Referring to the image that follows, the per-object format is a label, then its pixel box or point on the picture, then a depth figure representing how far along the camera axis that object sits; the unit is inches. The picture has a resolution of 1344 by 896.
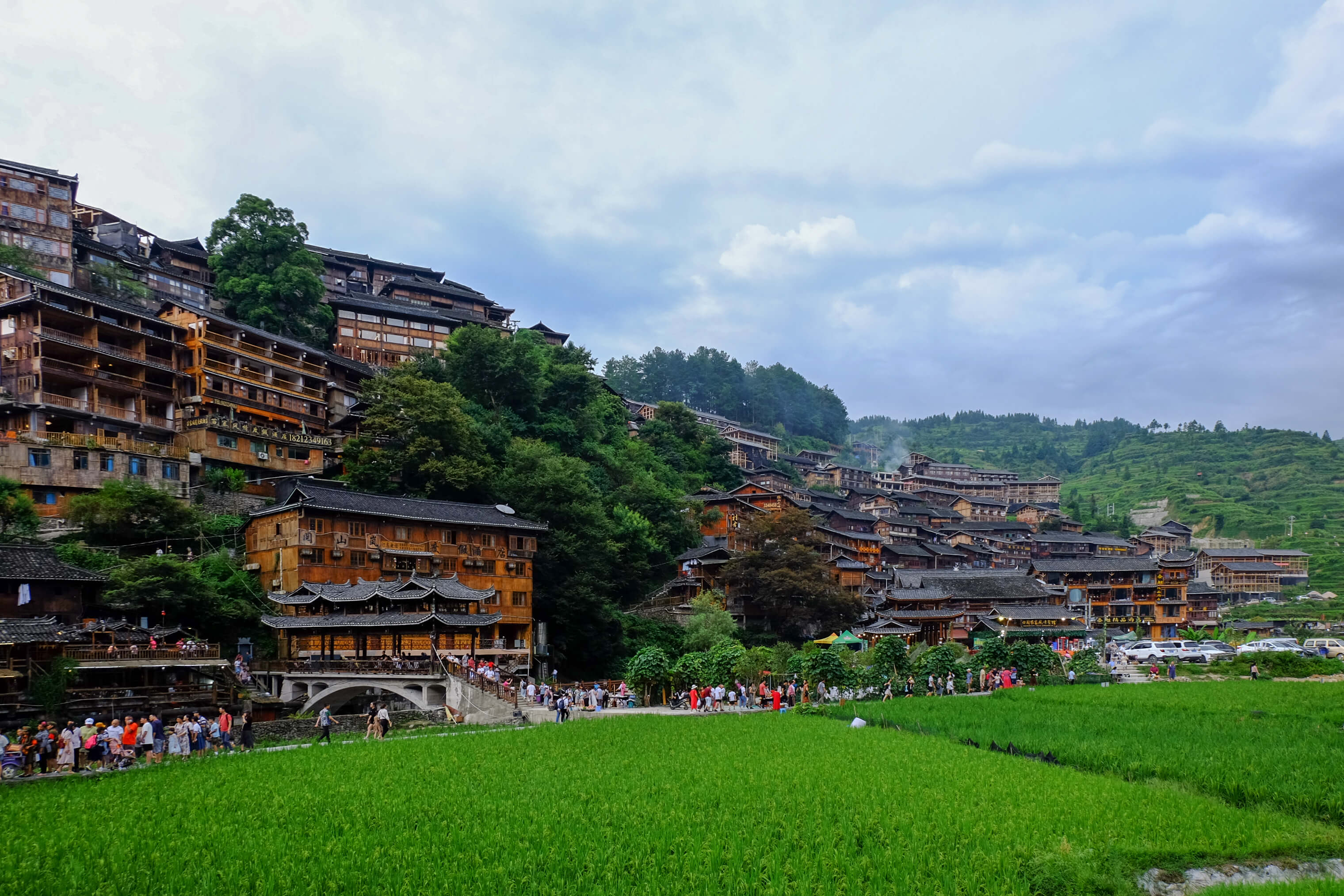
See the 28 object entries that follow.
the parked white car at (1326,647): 2297.0
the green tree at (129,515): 1509.6
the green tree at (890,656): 1632.6
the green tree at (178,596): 1327.5
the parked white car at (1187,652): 2095.2
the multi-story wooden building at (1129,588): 3307.1
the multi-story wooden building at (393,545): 1609.3
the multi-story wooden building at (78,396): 1610.5
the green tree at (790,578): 2335.1
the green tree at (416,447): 1926.7
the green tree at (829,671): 1584.6
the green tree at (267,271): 2426.2
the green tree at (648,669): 1542.8
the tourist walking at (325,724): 1112.2
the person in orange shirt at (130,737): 924.0
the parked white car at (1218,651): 2043.6
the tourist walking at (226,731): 1032.2
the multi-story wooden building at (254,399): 1969.7
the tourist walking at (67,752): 871.1
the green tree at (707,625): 2017.7
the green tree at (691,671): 1579.7
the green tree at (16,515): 1421.0
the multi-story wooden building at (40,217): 2065.7
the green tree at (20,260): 1920.4
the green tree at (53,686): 1067.3
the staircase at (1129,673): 1905.8
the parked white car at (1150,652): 2162.9
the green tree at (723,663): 1574.8
